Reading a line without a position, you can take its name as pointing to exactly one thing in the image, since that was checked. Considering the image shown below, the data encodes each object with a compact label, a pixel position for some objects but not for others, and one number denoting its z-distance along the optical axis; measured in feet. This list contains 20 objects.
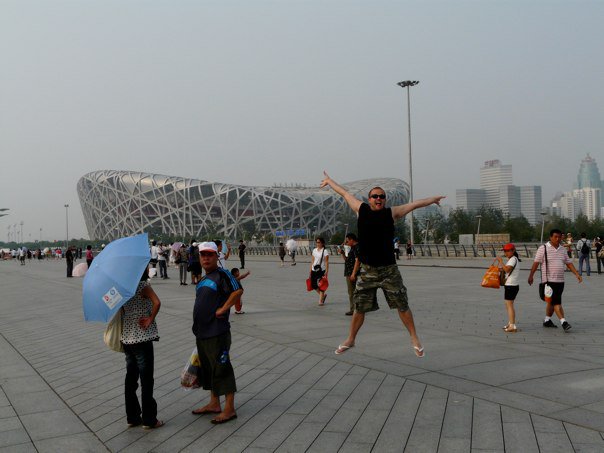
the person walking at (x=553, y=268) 26.86
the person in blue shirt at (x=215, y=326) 14.39
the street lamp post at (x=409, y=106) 126.52
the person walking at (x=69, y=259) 84.74
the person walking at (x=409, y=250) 118.48
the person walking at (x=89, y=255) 73.67
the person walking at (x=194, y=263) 54.24
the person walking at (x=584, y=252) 62.34
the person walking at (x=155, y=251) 69.05
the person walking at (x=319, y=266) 38.68
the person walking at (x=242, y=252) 90.38
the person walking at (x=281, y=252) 102.71
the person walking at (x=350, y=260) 34.34
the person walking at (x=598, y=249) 65.36
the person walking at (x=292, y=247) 106.67
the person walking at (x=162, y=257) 70.64
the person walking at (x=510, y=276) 26.99
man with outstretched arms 17.10
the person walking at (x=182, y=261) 61.93
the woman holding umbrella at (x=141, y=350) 14.49
